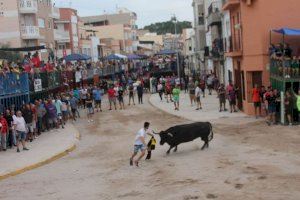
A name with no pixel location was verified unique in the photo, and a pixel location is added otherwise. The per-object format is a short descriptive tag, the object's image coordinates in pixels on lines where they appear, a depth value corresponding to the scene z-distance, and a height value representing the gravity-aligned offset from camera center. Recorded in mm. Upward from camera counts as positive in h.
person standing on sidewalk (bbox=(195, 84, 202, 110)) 33406 -2053
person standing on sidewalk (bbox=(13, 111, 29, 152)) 22281 -2212
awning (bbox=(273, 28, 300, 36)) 26536 +1056
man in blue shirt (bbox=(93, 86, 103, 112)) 35356 -1895
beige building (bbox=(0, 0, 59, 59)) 52594 +4102
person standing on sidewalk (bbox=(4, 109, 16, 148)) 22875 -2495
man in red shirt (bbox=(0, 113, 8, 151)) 22094 -2251
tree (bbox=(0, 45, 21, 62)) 37575 +938
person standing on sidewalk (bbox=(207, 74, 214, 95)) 45188 -1914
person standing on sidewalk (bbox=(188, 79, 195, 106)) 35809 -1818
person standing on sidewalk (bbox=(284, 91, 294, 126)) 24734 -2144
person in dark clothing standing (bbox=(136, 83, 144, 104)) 39975 -2017
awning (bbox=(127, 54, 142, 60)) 61412 +623
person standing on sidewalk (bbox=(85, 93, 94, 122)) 33000 -2386
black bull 19344 -2427
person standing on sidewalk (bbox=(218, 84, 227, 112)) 31453 -1927
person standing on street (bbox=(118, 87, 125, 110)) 37344 -2105
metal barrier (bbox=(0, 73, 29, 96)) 24875 -630
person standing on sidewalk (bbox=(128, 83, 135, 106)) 40375 -1921
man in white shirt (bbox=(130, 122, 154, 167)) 17703 -2430
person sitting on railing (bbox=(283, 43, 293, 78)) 25522 -398
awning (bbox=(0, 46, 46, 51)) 30911 +1046
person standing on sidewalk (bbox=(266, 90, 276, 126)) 25281 -2188
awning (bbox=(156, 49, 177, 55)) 61288 +923
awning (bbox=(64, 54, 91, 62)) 44594 +644
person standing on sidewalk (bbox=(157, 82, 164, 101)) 41562 -2003
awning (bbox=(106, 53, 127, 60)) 56162 +648
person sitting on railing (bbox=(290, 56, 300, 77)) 25609 -584
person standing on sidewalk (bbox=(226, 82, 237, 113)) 30516 -1930
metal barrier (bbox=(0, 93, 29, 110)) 24767 -1369
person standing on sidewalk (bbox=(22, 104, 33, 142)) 24375 -1964
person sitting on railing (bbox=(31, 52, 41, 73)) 31636 +302
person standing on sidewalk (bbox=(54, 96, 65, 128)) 29391 -2095
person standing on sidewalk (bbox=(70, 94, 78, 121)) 32375 -2133
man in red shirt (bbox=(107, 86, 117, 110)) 36781 -1943
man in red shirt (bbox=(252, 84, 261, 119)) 27388 -1878
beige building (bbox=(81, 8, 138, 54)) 100062 +6356
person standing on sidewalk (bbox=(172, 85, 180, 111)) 34031 -2034
